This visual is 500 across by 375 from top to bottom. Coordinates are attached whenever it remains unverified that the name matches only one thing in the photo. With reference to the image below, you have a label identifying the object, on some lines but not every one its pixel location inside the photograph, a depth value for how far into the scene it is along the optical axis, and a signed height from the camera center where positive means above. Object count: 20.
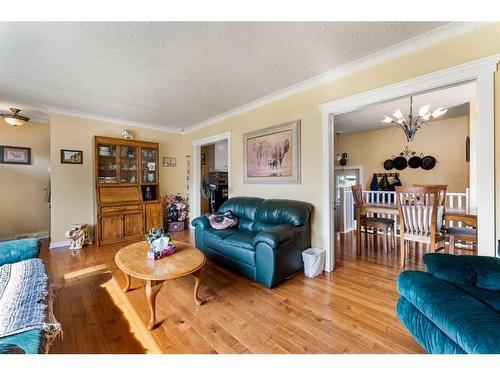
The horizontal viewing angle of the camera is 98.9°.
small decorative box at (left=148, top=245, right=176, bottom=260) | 2.01 -0.65
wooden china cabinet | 3.90 -0.06
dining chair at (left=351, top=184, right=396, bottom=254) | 3.36 -0.62
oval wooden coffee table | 1.69 -0.69
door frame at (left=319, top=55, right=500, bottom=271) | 1.66 +0.53
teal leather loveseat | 2.24 -0.65
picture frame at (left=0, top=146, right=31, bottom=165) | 3.85 +0.60
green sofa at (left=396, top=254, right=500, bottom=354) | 0.95 -0.64
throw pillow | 3.01 -0.52
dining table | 2.37 -0.39
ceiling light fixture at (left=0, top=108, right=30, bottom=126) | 3.46 +1.13
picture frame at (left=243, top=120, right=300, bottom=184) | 3.00 +0.46
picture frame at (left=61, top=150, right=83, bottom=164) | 3.79 +0.54
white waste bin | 2.50 -0.92
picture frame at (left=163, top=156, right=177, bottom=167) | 5.02 +0.57
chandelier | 3.21 +1.01
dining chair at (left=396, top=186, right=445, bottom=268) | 2.53 -0.40
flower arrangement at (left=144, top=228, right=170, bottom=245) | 2.11 -0.49
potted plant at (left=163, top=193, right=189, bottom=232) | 4.87 -0.63
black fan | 5.20 -0.07
